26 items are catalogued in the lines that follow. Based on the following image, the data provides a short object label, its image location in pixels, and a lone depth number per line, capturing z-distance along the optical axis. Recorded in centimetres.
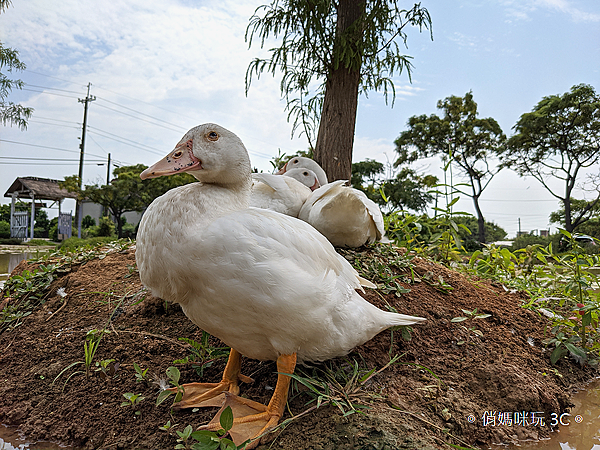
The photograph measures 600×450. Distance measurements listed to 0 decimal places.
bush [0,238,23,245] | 1826
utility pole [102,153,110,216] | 3022
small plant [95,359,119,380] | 175
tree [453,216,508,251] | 2281
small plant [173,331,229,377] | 180
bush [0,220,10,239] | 2123
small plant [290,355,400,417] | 143
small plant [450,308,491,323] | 214
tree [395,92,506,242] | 2038
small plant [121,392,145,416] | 153
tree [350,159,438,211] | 1847
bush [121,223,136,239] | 2702
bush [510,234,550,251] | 1437
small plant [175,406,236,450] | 121
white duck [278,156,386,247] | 230
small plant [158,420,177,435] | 139
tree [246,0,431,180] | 362
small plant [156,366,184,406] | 147
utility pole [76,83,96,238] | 2268
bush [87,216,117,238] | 2291
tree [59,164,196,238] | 2114
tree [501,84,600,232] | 1747
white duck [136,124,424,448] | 128
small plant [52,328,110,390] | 178
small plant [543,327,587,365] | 215
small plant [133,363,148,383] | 161
